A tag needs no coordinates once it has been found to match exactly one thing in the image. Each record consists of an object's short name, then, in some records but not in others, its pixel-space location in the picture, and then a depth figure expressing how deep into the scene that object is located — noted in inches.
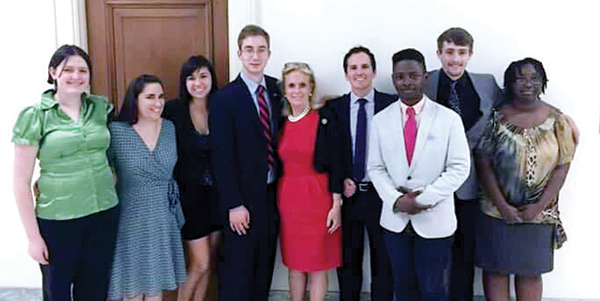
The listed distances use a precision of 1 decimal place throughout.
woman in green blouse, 89.5
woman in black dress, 106.7
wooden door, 127.8
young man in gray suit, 108.3
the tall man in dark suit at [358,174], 108.3
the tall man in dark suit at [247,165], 102.3
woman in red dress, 103.2
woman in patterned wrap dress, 98.8
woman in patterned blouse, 105.4
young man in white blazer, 92.6
